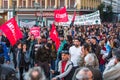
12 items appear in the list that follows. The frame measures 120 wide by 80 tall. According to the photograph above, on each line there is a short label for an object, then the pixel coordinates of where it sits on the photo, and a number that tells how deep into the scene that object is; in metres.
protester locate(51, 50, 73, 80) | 7.82
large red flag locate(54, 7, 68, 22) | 23.53
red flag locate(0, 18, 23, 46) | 13.21
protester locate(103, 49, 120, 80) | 5.83
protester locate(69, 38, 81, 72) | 9.80
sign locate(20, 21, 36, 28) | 33.16
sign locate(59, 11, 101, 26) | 29.75
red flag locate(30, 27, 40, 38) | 19.10
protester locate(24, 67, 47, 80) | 4.67
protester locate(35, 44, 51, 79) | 8.09
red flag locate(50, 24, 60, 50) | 14.05
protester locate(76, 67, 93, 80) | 5.02
